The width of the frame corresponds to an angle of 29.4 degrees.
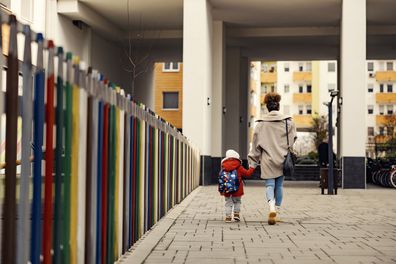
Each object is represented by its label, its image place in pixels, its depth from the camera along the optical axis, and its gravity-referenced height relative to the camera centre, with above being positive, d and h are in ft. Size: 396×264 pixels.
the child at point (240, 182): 32.94 -1.27
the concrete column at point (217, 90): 89.66 +7.67
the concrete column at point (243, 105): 121.49 +8.15
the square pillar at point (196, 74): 78.54 +8.46
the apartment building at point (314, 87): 307.99 +29.13
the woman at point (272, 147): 32.83 +0.34
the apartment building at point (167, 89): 202.90 +17.67
